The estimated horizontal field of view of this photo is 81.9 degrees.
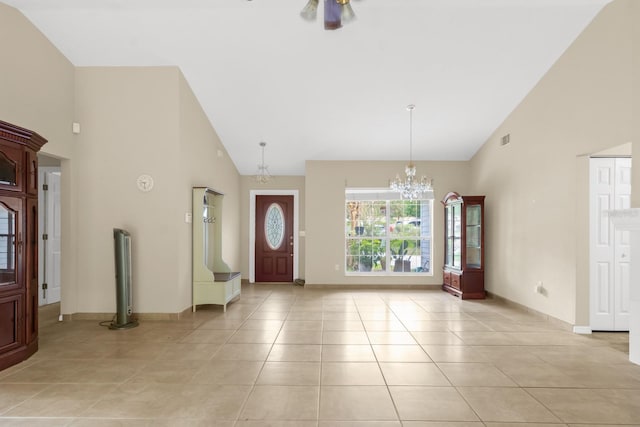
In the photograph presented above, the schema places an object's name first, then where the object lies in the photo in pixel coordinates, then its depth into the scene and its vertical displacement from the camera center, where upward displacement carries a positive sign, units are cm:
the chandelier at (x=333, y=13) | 234 +130
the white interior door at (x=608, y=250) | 448 -46
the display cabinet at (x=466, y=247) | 666 -66
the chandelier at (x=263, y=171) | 713 +91
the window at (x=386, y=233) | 787 -46
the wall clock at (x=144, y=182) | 500 +40
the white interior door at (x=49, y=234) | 600 -39
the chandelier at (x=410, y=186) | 563 +42
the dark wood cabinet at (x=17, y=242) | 336 -30
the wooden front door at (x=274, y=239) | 856 -64
